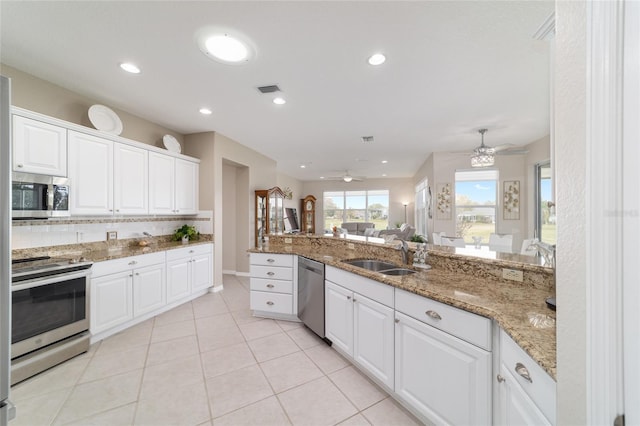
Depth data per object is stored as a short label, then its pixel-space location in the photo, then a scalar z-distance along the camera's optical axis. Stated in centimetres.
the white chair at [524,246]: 341
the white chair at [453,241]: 423
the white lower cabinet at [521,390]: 82
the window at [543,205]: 482
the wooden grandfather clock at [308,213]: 980
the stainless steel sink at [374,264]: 233
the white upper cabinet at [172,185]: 345
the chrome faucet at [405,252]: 220
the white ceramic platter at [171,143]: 377
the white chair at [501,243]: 418
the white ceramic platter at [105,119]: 289
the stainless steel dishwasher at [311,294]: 251
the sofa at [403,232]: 610
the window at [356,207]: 999
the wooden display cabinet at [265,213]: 529
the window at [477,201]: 556
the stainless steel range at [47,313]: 186
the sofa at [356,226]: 969
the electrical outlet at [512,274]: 153
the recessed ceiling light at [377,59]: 209
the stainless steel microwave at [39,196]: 213
